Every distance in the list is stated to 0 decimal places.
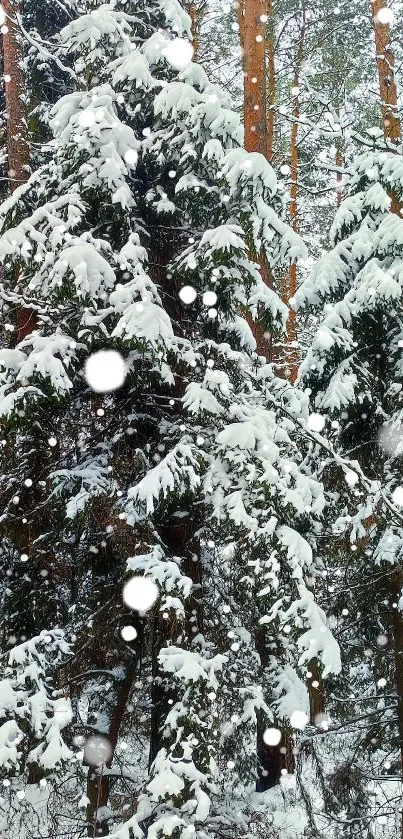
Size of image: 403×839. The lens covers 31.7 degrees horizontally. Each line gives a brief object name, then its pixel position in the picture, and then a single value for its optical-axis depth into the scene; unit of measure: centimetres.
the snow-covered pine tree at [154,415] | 534
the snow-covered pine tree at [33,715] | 471
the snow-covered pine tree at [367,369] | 671
